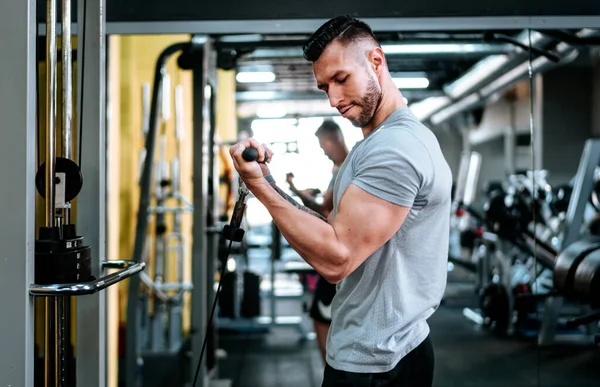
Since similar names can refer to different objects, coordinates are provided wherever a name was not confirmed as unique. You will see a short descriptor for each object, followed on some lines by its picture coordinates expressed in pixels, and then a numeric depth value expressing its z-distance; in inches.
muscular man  42.4
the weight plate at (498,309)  201.0
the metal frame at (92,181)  59.4
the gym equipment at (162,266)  162.1
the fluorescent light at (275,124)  164.2
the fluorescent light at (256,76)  267.2
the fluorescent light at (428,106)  254.4
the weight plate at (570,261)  123.9
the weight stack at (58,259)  48.4
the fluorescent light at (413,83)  192.0
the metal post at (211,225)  139.0
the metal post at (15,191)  44.6
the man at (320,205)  120.8
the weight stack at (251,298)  195.3
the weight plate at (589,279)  116.2
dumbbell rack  182.5
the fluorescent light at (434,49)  159.4
